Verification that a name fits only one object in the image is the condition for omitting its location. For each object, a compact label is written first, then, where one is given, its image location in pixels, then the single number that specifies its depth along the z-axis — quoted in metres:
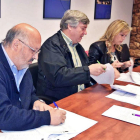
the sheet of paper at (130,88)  1.84
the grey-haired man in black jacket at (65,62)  1.87
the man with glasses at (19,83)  1.11
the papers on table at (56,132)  1.09
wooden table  1.15
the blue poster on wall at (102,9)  4.10
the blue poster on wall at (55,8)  3.07
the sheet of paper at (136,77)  2.22
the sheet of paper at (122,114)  1.33
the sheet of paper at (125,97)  1.65
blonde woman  2.67
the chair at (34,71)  2.08
